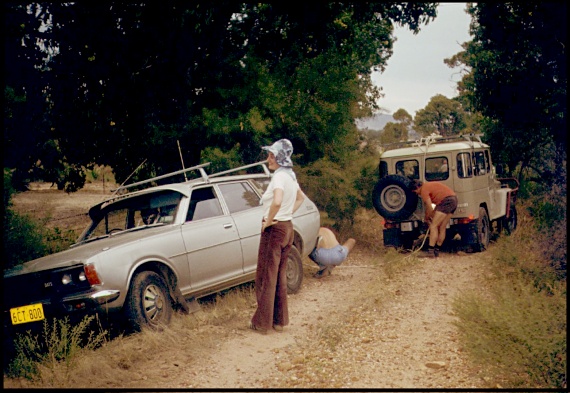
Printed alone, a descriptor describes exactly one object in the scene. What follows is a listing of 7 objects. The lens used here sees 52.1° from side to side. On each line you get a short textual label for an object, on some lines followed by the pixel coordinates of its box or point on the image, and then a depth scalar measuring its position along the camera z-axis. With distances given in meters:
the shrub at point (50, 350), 5.10
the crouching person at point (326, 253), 9.18
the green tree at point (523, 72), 7.25
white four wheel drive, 11.32
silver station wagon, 5.78
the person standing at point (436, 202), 10.87
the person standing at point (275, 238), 6.12
